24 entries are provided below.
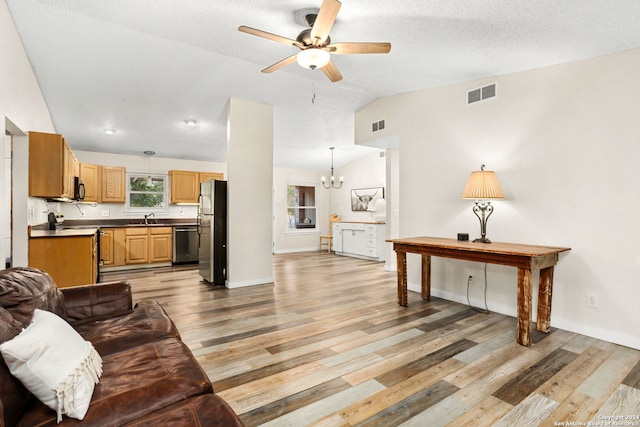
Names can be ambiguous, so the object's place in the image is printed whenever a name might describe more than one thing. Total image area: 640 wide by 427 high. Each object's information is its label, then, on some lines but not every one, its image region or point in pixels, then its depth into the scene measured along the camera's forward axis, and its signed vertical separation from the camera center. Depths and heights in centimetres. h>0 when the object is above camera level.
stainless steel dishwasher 657 -66
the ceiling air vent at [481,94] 360 +131
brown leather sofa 113 -70
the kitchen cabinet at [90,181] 606 +55
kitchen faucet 689 -10
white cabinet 730 -65
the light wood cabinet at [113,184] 635 +51
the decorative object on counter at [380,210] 772 +3
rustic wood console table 272 -41
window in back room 912 +9
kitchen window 691 +38
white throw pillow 111 -55
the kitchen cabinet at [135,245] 600 -65
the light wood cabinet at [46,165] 343 +47
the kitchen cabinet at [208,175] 724 +77
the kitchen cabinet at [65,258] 357 -53
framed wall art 803 +34
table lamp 334 +23
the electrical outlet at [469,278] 384 -76
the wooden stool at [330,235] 890 -66
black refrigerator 479 -30
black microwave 506 +33
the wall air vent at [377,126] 491 +128
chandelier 930 +77
